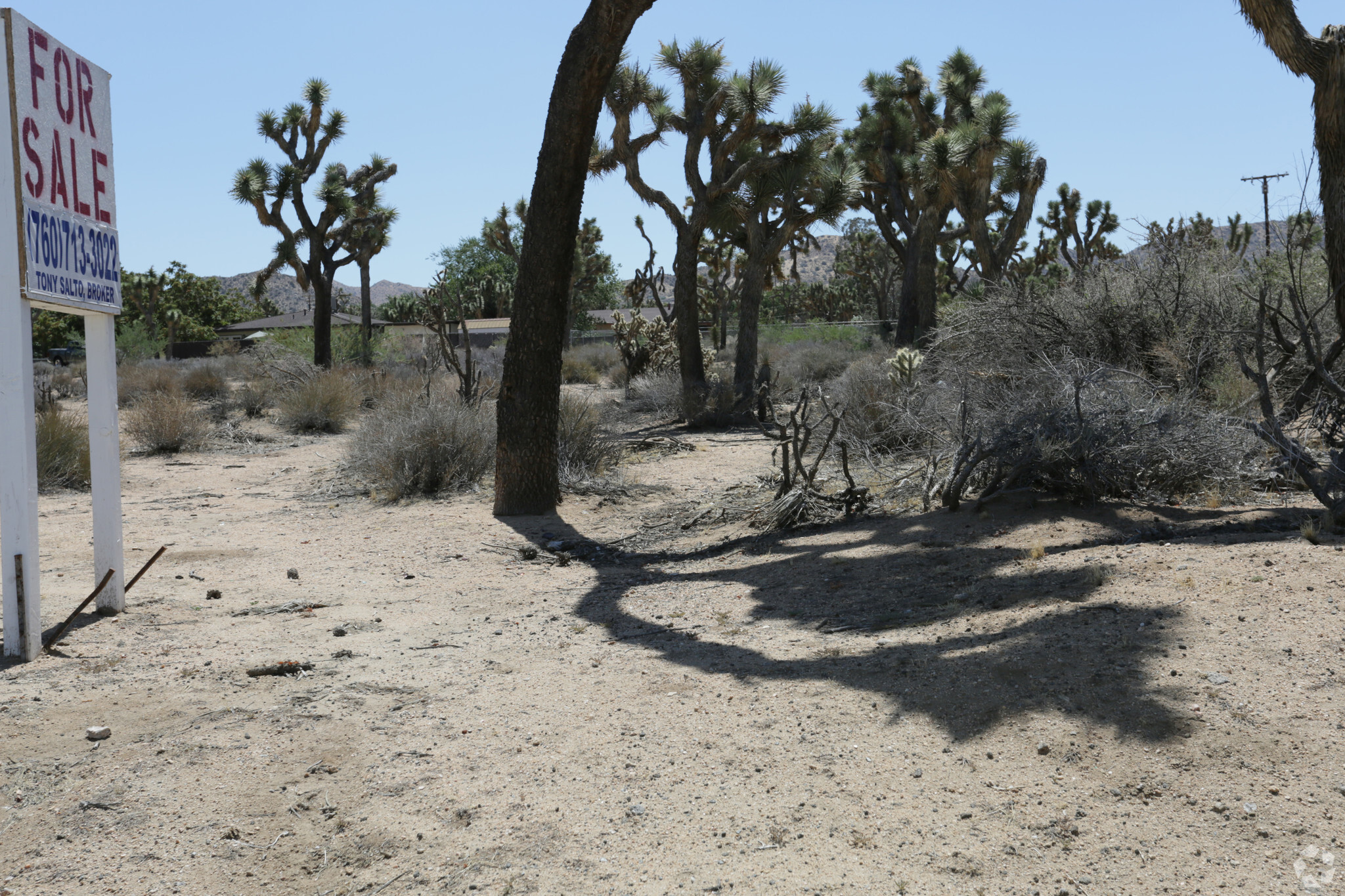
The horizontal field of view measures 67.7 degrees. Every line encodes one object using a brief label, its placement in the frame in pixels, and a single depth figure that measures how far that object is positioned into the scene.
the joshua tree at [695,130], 18.50
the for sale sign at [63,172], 4.62
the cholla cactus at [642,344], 22.45
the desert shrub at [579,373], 28.20
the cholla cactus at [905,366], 13.38
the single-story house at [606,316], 61.72
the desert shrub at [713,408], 17.23
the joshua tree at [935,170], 21.94
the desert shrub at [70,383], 22.48
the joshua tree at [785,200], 19.42
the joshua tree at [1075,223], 39.62
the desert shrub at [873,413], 10.44
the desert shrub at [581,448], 10.78
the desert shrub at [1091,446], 6.85
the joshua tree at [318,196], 23.88
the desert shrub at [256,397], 18.95
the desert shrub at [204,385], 22.12
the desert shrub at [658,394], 18.58
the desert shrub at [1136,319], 9.74
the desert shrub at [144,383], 20.22
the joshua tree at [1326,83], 6.54
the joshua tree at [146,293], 49.91
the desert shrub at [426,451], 10.42
